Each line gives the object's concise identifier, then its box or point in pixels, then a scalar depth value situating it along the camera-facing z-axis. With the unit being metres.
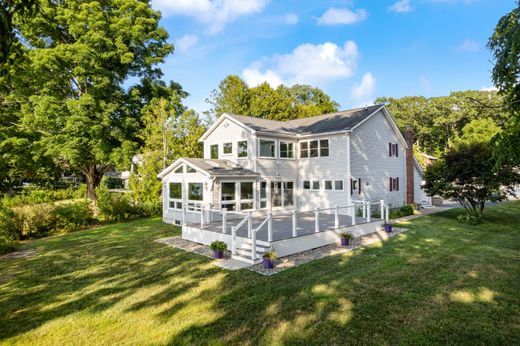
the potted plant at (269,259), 8.97
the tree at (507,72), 4.17
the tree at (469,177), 15.02
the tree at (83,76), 21.42
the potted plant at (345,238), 11.68
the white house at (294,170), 16.14
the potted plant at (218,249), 10.20
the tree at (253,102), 38.66
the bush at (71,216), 16.23
